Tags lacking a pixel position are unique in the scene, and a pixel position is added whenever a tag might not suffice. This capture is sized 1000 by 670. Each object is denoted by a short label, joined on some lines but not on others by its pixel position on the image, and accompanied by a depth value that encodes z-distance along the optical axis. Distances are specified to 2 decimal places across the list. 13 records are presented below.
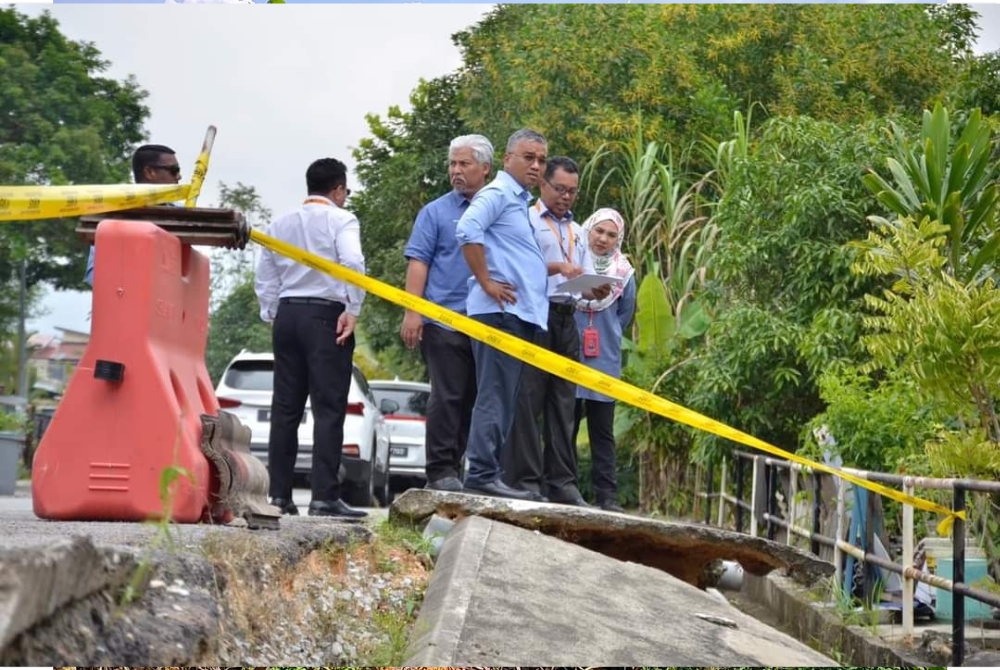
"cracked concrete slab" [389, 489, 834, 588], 12.38
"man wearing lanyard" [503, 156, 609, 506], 14.32
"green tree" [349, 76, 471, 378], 37.14
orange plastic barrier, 10.24
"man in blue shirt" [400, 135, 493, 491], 13.78
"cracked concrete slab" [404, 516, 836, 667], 7.81
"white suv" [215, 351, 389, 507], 27.59
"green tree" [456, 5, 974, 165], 33.11
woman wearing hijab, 16.01
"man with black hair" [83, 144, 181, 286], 12.85
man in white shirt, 13.70
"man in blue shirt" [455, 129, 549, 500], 13.28
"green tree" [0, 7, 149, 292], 36.22
